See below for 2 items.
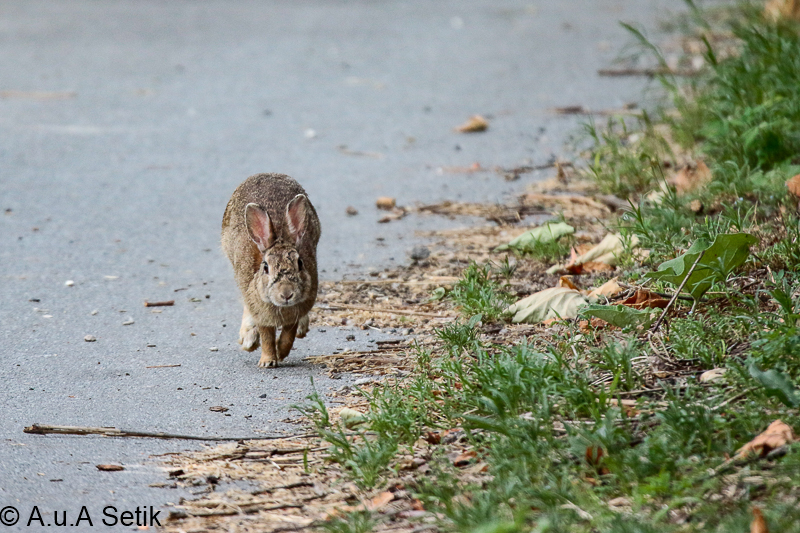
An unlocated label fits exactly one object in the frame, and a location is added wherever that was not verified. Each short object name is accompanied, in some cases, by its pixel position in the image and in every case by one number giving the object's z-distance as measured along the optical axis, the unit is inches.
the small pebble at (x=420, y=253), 496.4
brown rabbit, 385.7
